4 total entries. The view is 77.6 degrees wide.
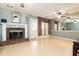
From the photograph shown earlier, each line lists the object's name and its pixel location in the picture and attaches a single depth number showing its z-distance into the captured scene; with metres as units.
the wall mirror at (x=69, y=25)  6.52
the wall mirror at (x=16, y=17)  3.93
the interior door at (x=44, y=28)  6.13
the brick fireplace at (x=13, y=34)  3.40
